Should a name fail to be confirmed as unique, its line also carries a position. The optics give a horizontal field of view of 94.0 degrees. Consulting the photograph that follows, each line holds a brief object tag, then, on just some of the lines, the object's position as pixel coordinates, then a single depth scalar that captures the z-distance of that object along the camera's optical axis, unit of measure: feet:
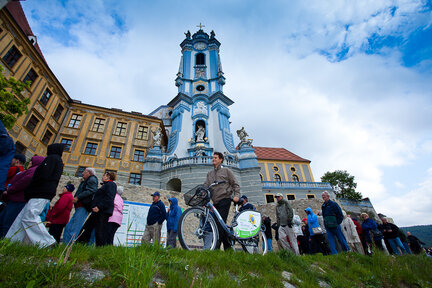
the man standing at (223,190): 12.70
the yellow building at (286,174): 77.82
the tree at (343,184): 97.91
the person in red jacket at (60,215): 12.88
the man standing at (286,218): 19.73
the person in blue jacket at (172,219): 20.39
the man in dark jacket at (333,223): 17.34
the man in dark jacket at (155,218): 19.27
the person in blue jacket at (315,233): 21.83
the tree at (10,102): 26.35
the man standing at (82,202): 12.20
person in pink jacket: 14.17
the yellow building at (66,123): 45.60
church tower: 57.26
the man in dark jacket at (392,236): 21.91
